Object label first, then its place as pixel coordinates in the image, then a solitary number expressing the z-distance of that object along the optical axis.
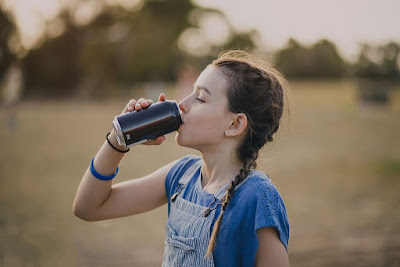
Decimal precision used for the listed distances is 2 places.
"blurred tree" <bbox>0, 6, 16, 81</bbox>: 34.00
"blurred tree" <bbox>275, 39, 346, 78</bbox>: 44.62
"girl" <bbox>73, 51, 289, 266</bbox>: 1.75
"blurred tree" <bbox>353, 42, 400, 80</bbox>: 32.34
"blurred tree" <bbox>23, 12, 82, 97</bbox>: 36.34
